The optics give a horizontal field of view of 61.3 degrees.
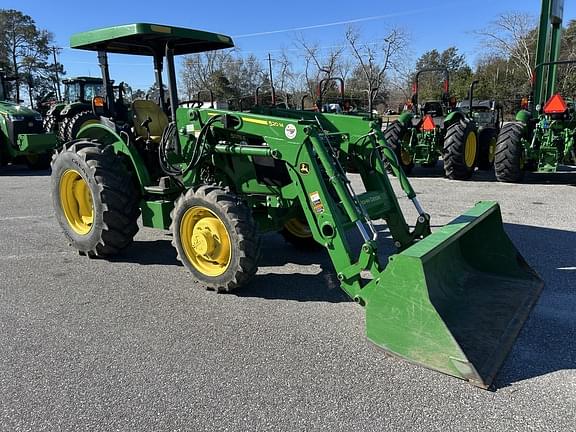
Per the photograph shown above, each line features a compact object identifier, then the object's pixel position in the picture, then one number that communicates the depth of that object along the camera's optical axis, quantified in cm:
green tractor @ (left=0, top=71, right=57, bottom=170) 1290
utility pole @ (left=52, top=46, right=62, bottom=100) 4531
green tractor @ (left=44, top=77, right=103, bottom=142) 1424
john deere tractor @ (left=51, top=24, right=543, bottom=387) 304
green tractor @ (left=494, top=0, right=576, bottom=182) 927
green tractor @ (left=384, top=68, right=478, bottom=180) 1005
